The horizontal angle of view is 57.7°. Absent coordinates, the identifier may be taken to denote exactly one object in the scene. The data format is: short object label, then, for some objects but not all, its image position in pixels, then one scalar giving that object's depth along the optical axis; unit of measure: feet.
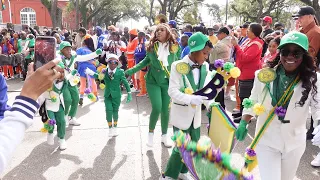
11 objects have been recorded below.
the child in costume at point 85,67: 24.71
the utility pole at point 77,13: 84.87
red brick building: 169.99
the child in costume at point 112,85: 16.75
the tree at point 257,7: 132.77
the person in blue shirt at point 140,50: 26.94
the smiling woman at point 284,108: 7.92
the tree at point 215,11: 181.27
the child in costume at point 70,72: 16.70
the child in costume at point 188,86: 10.34
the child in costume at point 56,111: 14.94
